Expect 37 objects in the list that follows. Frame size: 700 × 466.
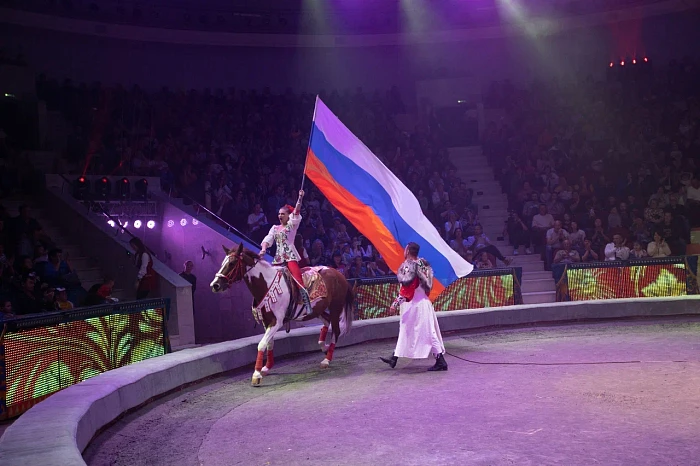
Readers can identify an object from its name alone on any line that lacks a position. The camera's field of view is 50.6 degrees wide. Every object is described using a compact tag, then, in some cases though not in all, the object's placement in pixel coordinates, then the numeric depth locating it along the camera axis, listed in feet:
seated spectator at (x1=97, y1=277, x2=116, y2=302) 47.70
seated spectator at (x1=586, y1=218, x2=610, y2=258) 68.64
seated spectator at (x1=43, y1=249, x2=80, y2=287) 51.52
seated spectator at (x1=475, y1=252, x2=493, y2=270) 66.92
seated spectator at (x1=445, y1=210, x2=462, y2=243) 72.02
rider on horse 38.45
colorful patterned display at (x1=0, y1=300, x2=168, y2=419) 30.50
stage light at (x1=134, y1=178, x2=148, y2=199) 67.21
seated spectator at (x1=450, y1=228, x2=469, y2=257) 69.31
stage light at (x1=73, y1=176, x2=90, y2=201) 64.90
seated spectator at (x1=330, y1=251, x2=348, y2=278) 62.08
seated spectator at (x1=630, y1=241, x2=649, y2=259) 65.10
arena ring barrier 21.18
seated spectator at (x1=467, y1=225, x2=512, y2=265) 69.21
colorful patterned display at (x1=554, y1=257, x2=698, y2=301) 58.08
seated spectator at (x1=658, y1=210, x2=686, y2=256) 67.31
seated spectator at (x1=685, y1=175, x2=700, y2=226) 71.72
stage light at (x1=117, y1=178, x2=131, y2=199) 66.03
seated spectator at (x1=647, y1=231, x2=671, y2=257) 64.85
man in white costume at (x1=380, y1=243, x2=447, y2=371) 37.73
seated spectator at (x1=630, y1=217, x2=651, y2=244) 68.49
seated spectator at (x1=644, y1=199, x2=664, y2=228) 69.77
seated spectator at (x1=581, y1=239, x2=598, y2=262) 67.15
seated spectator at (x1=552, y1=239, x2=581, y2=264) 67.46
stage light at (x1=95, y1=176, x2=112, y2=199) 65.21
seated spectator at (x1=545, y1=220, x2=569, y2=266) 69.67
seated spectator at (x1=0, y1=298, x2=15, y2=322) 39.17
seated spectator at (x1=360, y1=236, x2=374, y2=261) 67.15
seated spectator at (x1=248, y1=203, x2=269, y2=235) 68.80
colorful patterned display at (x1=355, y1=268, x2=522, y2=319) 53.62
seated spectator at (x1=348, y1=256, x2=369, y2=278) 62.27
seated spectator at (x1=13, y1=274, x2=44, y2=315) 43.16
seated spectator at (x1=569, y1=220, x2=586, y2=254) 68.95
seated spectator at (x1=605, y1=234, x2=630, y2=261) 64.69
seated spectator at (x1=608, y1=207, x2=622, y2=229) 72.28
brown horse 36.01
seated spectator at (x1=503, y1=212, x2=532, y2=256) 75.15
